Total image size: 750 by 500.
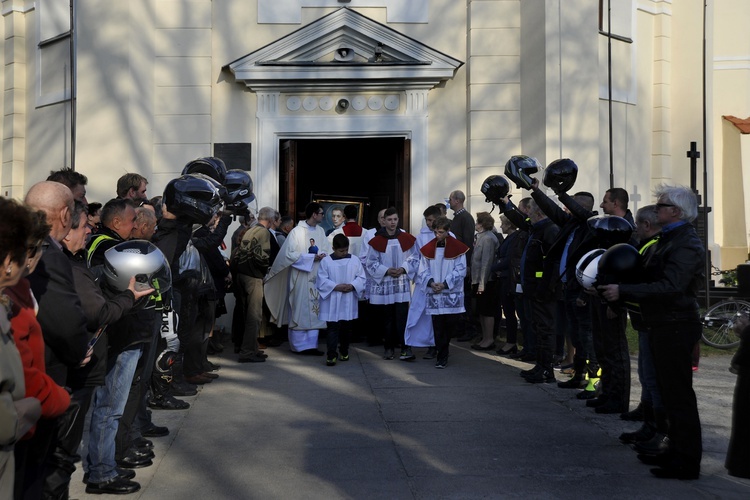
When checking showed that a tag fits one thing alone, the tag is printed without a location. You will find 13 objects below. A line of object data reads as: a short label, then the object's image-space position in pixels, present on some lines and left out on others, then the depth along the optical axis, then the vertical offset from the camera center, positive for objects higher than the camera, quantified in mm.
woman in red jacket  3695 -296
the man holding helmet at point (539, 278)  10062 -63
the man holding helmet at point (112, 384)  5992 -715
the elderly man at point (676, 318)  6305 -316
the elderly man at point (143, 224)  6468 +347
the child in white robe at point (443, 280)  11320 -92
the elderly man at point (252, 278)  11906 -63
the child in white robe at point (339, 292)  11688 -244
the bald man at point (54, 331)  4328 -279
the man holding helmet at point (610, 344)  8102 -652
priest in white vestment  12719 -141
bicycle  13141 -719
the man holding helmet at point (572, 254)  9234 +181
